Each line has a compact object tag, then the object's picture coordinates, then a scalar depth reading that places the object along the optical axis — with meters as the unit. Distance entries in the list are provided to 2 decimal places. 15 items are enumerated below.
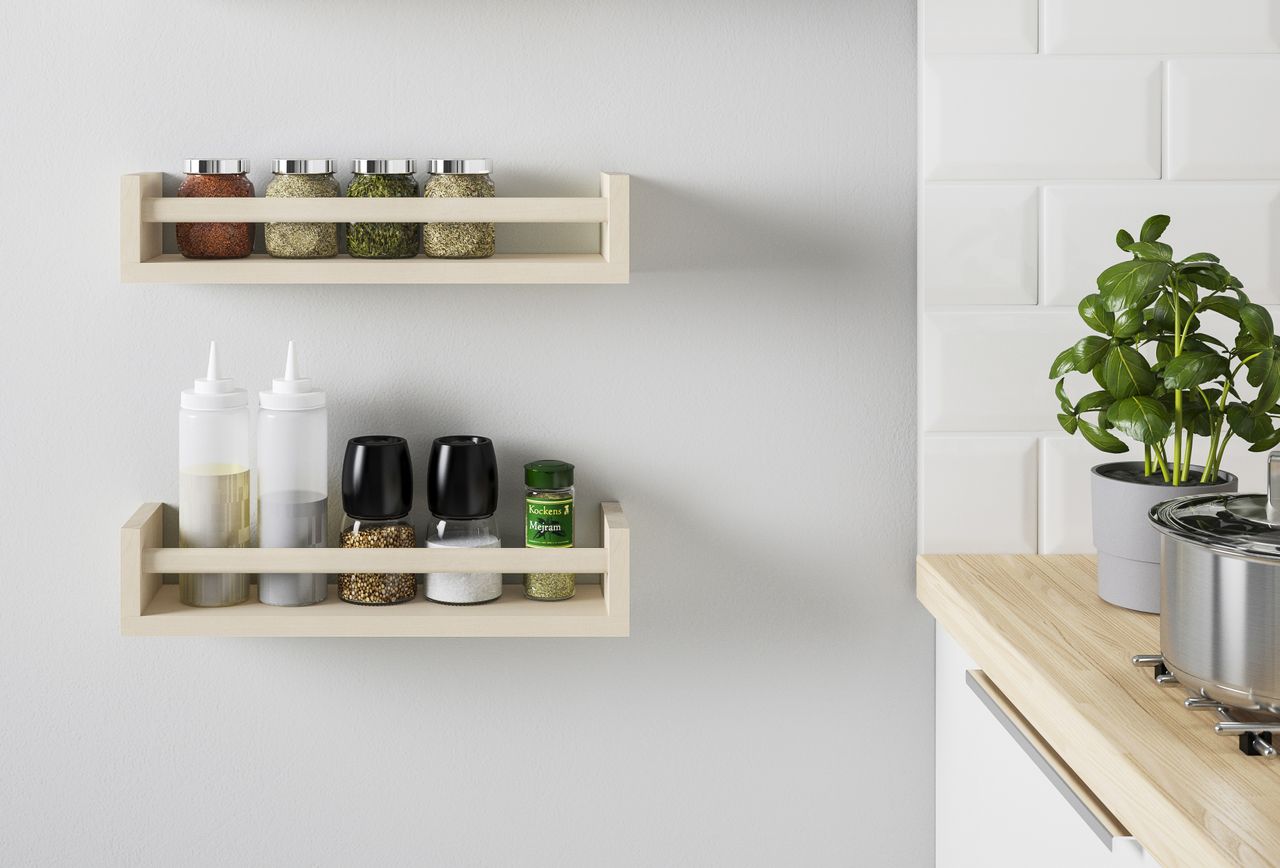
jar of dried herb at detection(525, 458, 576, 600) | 1.45
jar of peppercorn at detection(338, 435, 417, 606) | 1.44
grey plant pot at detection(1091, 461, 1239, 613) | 1.27
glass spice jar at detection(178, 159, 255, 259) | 1.42
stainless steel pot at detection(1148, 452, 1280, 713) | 0.95
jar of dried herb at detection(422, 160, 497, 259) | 1.41
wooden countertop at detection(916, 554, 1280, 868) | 0.86
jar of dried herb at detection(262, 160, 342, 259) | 1.42
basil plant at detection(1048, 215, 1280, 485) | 1.15
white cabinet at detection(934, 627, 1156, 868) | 1.12
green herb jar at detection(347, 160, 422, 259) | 1.42
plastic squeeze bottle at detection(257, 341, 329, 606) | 1.44
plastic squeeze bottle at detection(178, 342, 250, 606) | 1.44
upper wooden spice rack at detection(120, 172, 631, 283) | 1.37
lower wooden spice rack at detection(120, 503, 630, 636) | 1.40
